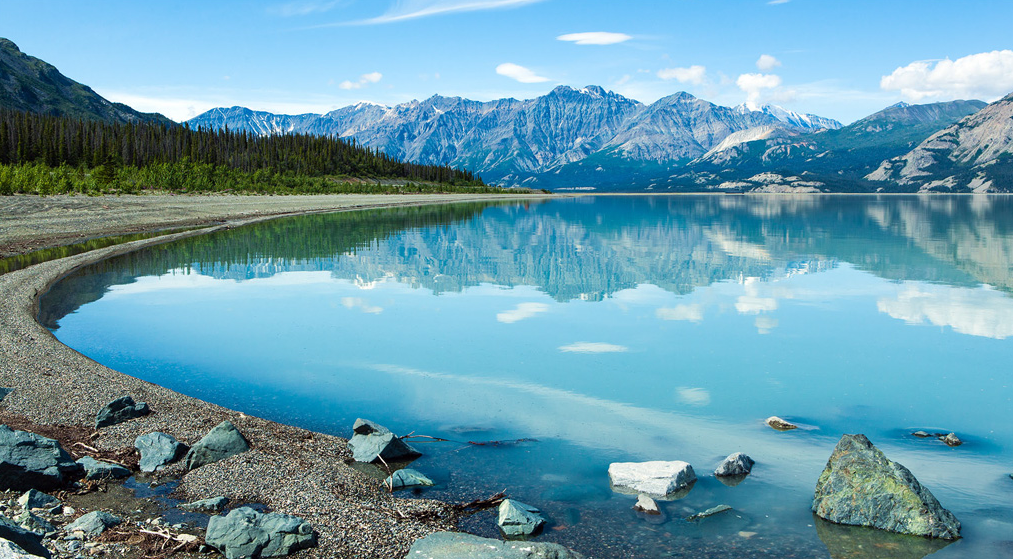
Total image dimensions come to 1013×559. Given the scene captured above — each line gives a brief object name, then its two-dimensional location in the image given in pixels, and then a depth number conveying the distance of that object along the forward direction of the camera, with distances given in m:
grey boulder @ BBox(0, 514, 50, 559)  5.20
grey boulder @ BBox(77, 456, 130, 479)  7.80
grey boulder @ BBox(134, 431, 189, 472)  8.27
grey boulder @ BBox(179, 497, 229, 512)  7.16
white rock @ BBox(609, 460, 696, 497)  8.05
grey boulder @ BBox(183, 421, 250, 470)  8.40
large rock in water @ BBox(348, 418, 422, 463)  8.90
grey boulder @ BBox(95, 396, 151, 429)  9.54
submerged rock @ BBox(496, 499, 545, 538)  6.98
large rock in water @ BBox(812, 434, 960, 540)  7.13
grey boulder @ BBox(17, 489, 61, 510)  6.80
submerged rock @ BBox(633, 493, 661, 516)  7.62
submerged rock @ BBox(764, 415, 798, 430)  10.34
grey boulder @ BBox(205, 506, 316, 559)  6.17
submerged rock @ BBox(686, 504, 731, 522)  7.46
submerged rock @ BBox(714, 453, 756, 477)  8.55
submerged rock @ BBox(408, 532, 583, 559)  5.88
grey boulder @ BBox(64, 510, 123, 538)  6.37
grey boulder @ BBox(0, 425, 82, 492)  7.13
